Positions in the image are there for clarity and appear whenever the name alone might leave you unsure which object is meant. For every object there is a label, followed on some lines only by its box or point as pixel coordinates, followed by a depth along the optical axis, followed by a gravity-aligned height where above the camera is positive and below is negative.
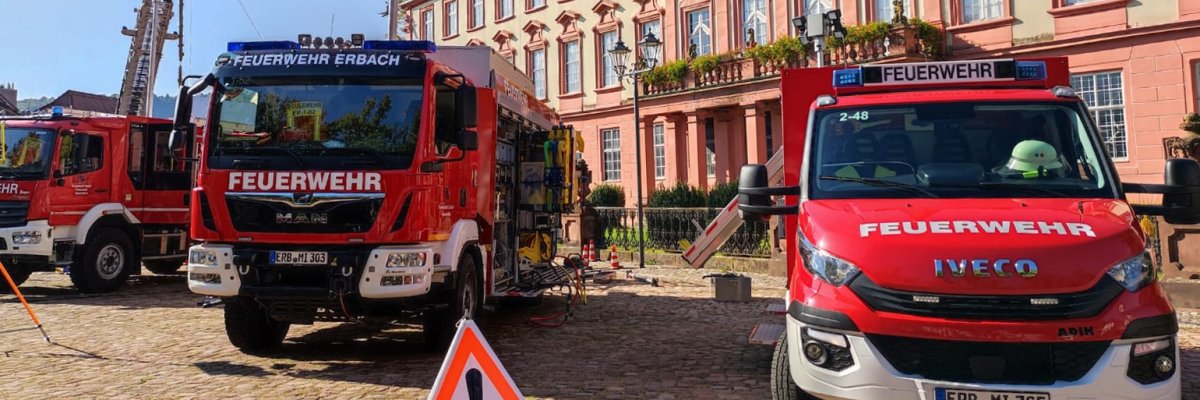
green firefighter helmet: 4.40 +0.33
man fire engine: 6.23 +0.40
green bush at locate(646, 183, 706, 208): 21.53 +0.74
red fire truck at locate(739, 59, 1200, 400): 3.37 -0.22
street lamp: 15.71 +3.69
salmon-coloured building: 17.09 +4.42
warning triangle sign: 3.30 -0.66
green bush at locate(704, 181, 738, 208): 20.16 +0.73
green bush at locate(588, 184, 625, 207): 26.53 +1.02
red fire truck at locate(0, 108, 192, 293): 11.02 +0.67
